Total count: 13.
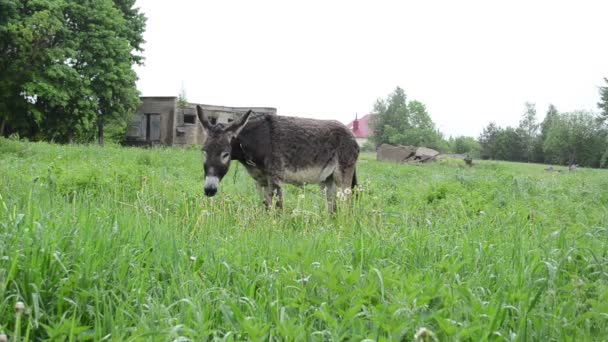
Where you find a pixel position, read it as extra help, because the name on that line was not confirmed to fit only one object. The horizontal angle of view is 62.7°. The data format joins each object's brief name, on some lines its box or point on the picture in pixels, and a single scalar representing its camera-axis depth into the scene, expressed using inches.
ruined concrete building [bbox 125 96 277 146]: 1456.7
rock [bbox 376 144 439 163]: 1242.7
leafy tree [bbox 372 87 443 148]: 2999.5
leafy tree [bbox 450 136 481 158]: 3353.8
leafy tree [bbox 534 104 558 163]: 2915.8
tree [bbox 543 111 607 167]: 2400.0
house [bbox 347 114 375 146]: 3865.7
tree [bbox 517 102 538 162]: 2992.1
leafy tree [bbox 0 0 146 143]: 1167.0
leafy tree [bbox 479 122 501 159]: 3173.5
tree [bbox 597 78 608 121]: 1940.5
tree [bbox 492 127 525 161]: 3053.6
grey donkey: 270.8
